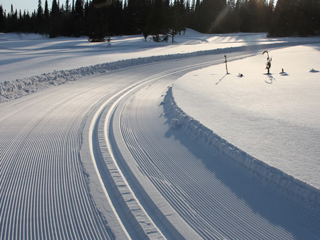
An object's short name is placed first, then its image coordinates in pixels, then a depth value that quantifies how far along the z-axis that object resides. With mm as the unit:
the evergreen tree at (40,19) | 73300
